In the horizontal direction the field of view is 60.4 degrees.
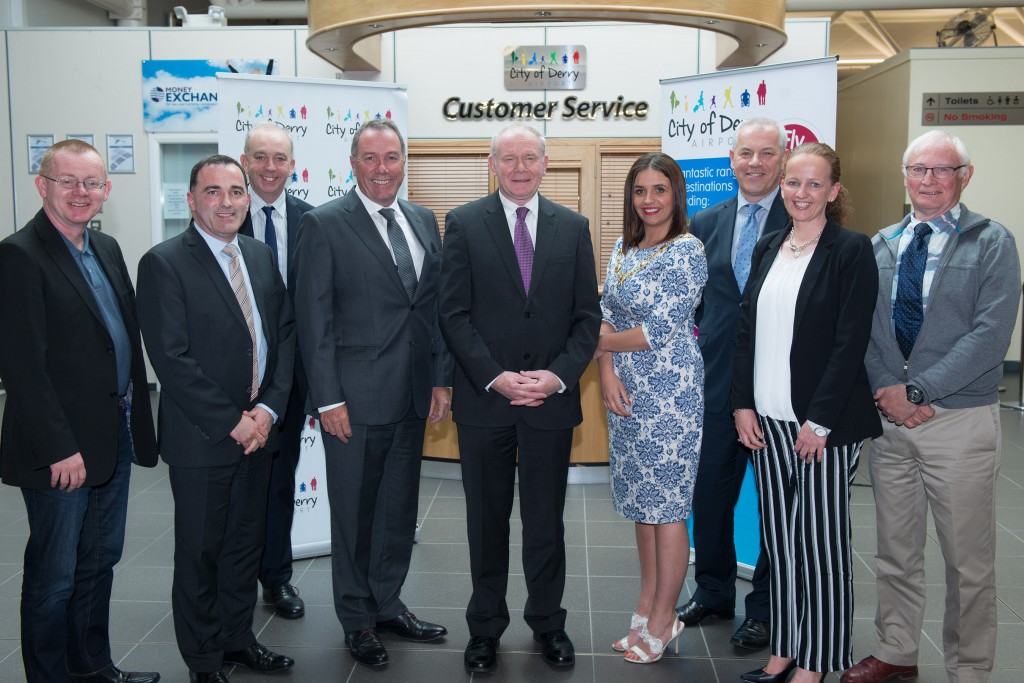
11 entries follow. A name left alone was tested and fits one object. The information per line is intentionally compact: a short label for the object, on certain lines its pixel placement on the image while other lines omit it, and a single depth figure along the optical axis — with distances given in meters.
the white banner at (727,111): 4.16
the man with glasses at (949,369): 2.75
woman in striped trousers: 2.67
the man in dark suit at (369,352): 3.13
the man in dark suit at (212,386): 2.76
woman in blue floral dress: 3.00
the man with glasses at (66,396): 2.52
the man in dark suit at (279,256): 3.65
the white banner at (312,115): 4.23
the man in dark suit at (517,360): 3.02
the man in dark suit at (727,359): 3.43
